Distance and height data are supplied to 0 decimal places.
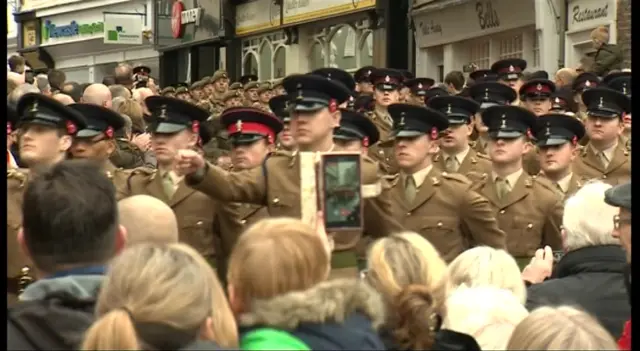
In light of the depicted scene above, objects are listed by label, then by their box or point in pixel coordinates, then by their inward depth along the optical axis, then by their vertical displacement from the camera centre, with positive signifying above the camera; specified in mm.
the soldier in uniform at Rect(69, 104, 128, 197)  12626 +35
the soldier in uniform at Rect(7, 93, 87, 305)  11337 +70
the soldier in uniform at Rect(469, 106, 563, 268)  14443 -311
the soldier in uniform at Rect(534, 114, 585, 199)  15298 -4
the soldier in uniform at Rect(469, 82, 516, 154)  19135 +386
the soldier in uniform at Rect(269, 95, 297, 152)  15073 +170
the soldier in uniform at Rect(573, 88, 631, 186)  16130 +61
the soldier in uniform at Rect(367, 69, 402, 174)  17258 +349
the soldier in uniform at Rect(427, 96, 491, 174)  16640 +12
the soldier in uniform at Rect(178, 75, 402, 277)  10814 -151
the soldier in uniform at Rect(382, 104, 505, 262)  13422 -303
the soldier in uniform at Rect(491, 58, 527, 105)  23577 +704
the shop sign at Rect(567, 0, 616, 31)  32195 +1744
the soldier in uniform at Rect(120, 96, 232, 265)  12436 -180
